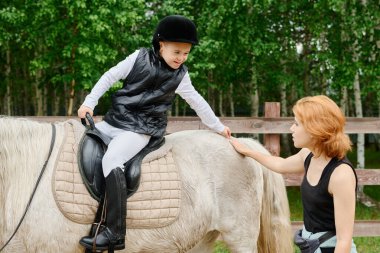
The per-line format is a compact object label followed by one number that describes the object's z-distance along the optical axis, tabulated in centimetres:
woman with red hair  240
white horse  311
